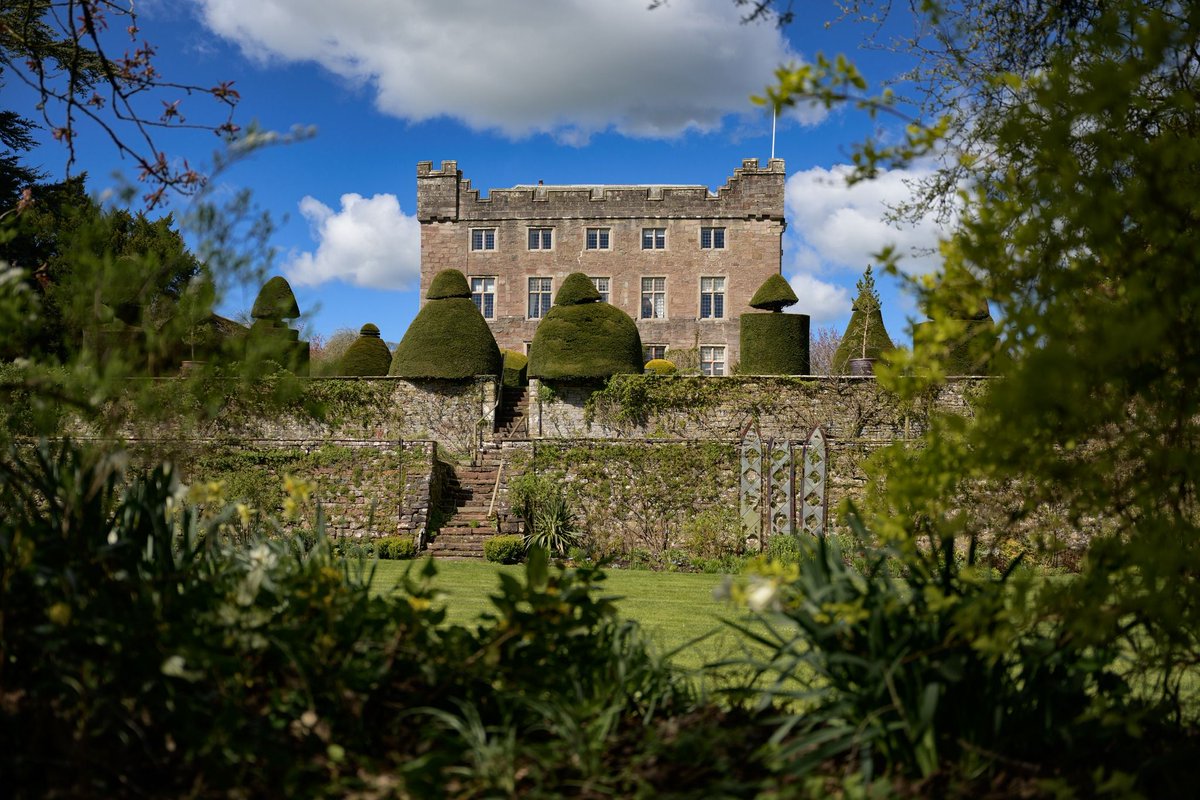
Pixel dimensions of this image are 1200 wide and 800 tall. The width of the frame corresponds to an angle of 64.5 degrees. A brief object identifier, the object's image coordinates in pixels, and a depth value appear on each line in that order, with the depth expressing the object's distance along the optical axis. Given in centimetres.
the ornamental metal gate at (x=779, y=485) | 1413
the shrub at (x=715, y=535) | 1428
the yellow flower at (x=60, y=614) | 250
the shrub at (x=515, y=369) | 2722
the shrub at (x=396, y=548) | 1370
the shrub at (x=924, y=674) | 250
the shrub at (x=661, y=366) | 2605
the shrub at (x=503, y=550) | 1333
